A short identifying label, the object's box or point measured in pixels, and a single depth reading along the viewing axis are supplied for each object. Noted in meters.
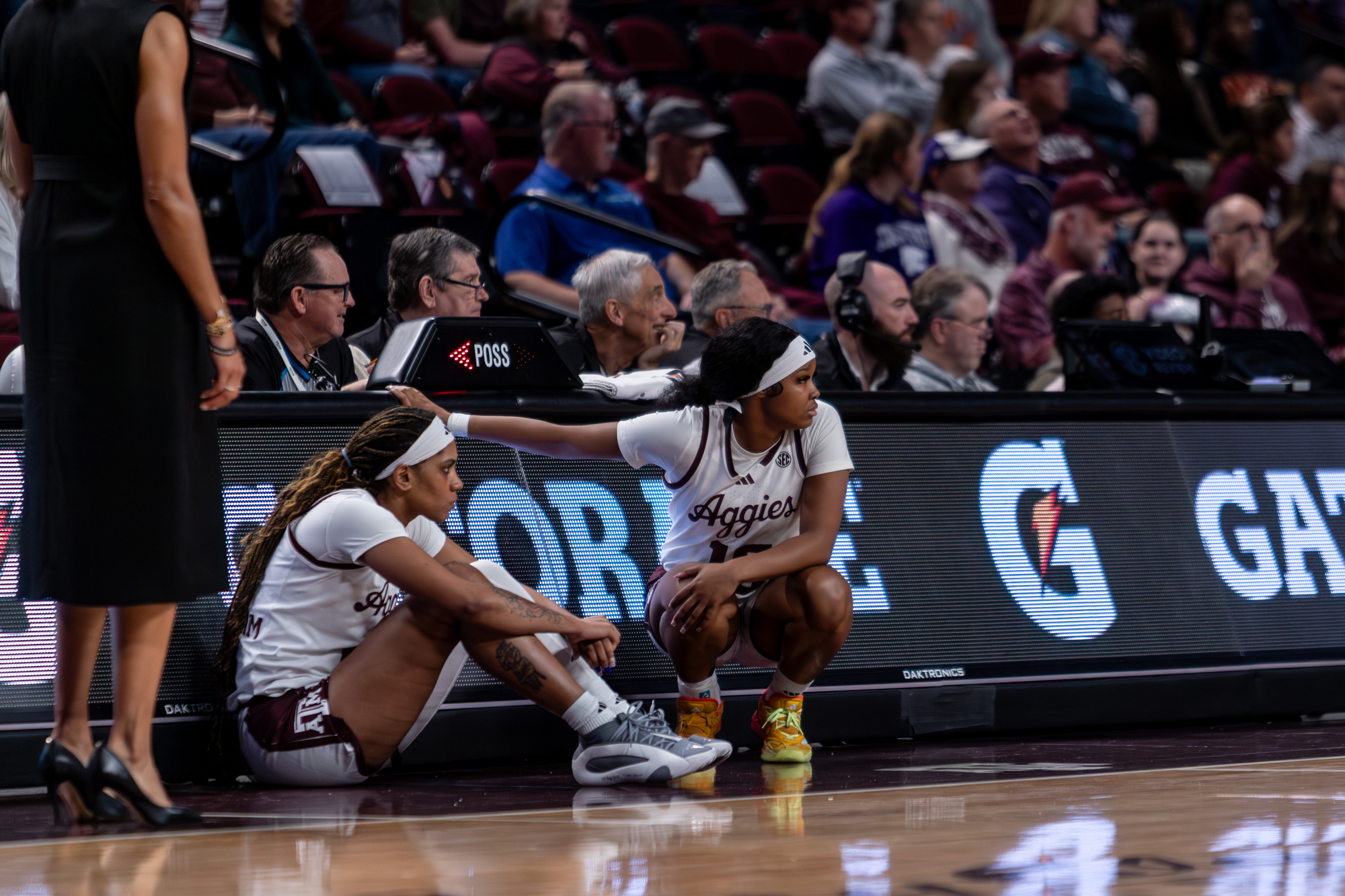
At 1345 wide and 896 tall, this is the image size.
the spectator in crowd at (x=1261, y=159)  23.19
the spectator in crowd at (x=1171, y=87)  25.39
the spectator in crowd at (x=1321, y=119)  24.94
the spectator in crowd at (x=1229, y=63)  26.81
